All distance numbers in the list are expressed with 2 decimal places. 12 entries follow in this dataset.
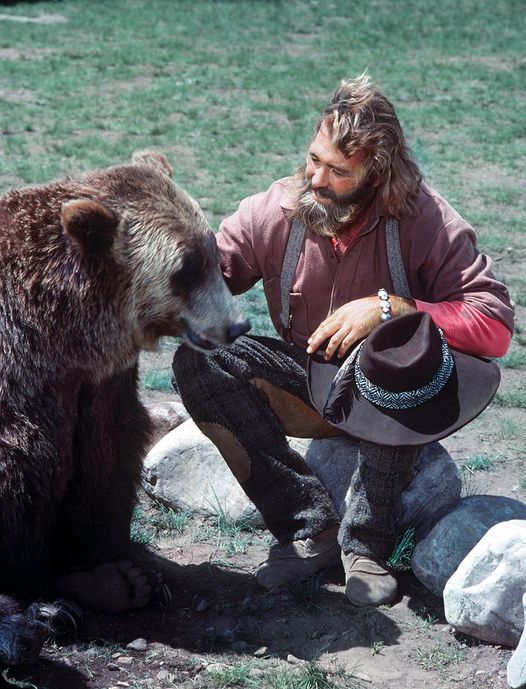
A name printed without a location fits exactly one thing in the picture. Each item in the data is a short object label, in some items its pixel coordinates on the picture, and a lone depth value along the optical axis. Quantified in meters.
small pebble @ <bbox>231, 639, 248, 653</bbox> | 3.63
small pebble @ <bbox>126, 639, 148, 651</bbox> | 3.63
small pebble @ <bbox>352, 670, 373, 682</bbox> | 3.47
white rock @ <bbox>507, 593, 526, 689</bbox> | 3.28
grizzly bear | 3.57
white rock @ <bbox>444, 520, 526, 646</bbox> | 3.53
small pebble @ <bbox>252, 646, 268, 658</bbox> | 3.61
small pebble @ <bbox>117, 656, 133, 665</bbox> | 3.54
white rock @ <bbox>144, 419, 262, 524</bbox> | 4.66
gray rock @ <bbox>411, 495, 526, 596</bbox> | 3.88
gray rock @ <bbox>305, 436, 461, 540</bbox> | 4.16
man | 3.89
